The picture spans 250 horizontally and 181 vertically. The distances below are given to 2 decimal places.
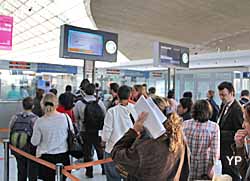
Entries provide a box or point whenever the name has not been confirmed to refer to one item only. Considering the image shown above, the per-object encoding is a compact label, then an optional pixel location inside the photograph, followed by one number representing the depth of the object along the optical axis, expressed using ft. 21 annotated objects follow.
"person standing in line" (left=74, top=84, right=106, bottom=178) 15.75
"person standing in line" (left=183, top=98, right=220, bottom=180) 10.64
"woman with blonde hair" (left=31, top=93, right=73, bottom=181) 10.94
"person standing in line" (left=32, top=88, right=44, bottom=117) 15.48
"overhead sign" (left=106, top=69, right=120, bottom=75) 44.20
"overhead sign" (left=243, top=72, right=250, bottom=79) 48.21
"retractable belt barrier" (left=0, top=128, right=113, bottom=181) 9.78
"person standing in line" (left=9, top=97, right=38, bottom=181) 12.50
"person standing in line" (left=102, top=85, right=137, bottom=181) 11.94
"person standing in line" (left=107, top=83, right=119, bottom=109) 15.96
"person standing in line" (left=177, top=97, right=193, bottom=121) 14.30
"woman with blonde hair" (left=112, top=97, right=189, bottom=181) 6.47
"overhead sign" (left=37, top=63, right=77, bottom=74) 41.16
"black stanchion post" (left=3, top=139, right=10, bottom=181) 13.58
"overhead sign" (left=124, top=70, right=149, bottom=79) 48.37
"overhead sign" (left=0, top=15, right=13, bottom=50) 41.71
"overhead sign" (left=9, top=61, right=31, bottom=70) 37.87
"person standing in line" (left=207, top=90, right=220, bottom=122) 18.56
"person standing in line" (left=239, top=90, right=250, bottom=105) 21.96
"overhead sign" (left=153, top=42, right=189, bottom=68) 27.14
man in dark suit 12.59
